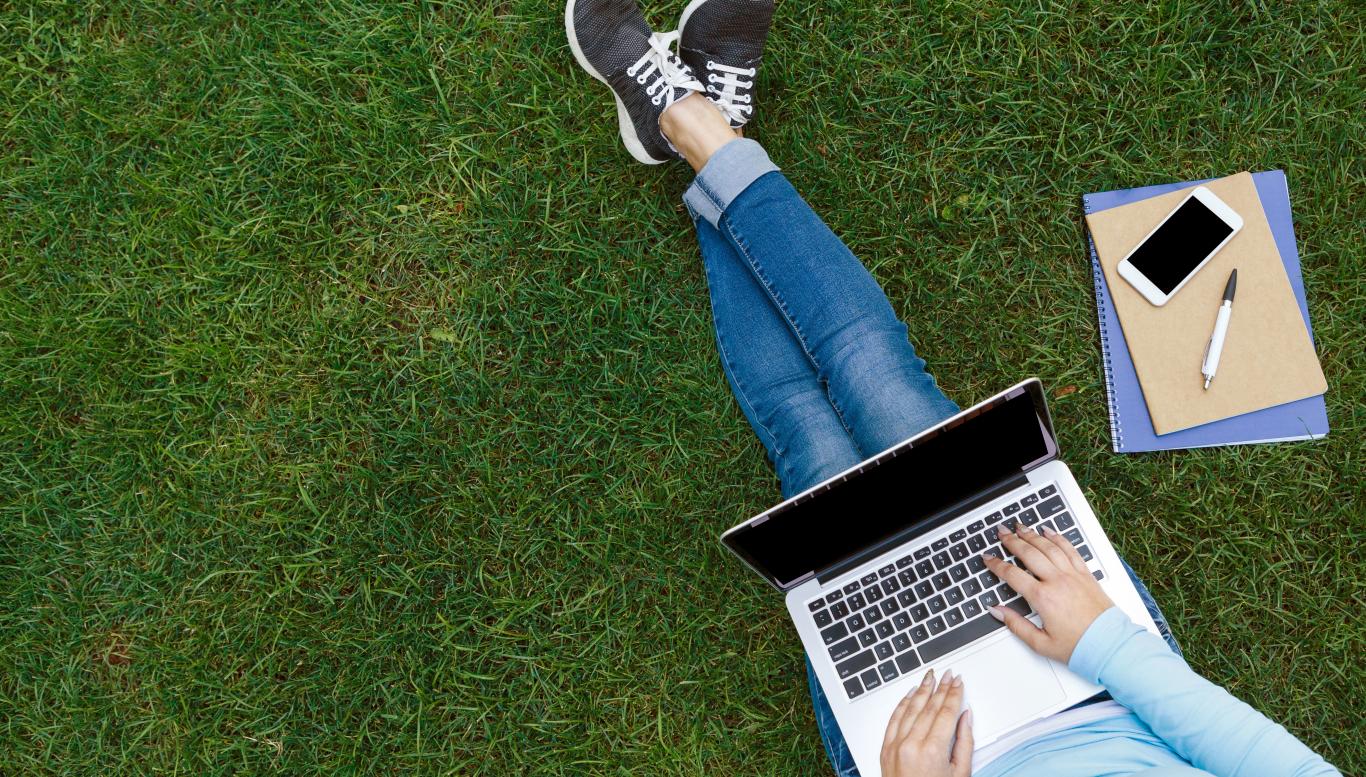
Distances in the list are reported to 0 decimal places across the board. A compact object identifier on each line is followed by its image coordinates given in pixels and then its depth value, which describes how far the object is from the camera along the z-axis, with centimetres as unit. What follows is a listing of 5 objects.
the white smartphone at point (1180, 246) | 235
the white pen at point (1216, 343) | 231
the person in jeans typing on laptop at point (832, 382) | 170
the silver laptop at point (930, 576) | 183
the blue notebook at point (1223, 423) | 237
